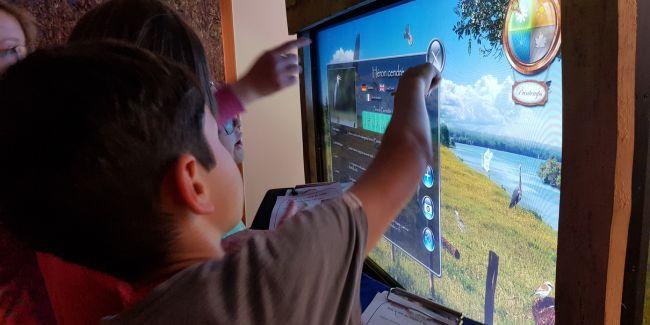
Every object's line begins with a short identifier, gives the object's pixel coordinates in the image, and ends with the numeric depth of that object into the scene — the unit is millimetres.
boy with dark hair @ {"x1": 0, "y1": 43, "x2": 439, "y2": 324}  420
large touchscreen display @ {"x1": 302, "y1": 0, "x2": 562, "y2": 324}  590
